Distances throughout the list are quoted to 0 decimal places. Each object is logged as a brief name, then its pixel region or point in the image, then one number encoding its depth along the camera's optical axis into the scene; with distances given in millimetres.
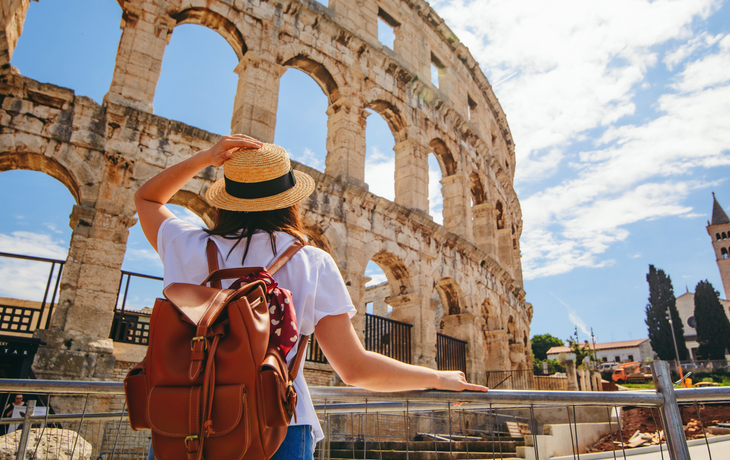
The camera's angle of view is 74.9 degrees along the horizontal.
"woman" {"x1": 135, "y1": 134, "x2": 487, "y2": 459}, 1388
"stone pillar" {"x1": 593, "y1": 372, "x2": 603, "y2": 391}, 16031
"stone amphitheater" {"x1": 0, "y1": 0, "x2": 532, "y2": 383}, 7535
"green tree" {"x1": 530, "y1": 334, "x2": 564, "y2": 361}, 57625
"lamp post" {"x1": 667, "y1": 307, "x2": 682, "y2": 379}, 42000
